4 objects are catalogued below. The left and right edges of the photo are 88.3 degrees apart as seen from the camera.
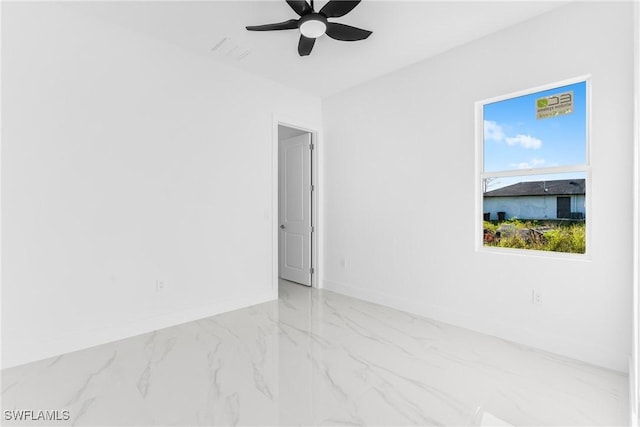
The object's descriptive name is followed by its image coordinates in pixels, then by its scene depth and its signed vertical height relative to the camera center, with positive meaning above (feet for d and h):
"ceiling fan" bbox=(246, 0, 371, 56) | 7.41 +4.50
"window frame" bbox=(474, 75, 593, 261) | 8.37 +0.99
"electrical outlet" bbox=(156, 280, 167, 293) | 10.51 -2.47
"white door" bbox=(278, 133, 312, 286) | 15.87 -0.01
